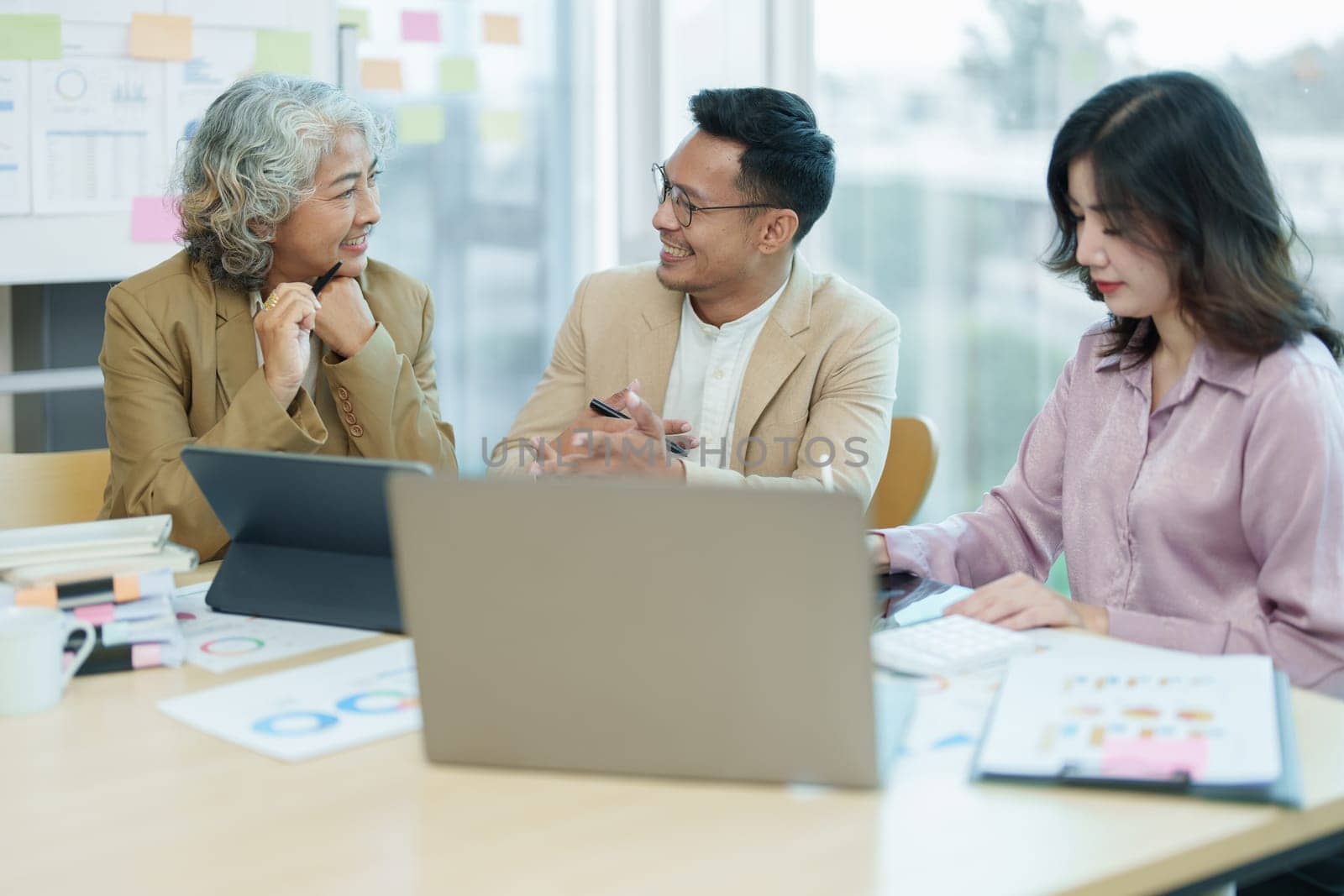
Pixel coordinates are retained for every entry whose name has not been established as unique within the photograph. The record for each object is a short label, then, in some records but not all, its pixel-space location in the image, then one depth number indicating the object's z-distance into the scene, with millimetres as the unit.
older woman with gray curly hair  1900
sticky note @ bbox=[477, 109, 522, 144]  3705
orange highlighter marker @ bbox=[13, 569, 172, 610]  1307
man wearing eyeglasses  2150
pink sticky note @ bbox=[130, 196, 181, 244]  2852
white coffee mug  1179
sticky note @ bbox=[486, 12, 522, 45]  3650
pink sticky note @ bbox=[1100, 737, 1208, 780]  979
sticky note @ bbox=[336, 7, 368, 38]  3365
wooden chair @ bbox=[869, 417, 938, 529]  2203
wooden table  882
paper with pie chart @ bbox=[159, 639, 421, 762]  1121
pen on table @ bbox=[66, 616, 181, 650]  1313
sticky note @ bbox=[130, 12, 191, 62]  2791
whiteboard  2719
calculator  1250
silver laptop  923
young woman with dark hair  1402
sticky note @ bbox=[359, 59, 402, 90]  3455
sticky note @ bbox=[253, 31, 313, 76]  2943
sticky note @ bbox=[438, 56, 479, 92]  3588
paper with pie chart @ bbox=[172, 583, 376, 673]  1339
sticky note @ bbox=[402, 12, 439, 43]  3508
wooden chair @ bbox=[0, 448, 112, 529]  1976
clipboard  954
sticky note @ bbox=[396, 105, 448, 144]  3557
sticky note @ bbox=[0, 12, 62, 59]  2672
